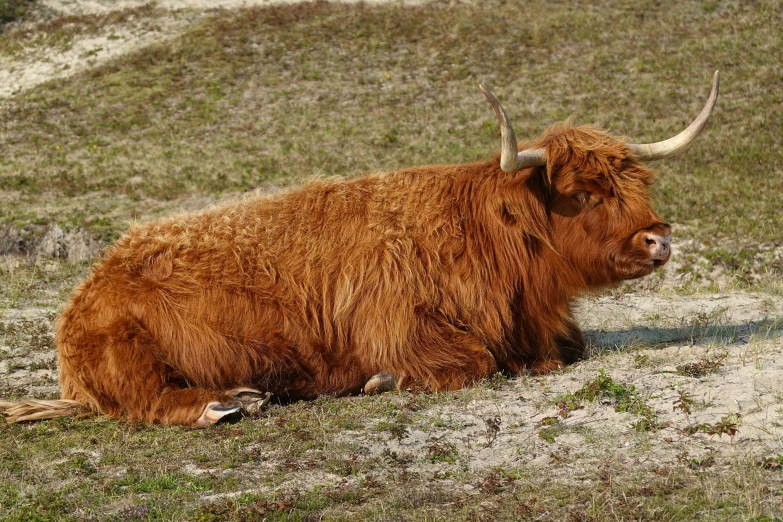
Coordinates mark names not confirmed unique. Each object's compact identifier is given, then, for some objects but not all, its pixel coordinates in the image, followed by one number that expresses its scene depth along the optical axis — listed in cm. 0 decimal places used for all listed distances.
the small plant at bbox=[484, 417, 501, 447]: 1093
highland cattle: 1353
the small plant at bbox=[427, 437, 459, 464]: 1048
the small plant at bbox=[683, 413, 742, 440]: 987
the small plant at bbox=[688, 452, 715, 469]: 941
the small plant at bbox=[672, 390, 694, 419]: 1063
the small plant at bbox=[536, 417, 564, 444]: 1073
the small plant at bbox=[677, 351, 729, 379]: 1224
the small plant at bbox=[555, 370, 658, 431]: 1120
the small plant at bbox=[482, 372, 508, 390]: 1328
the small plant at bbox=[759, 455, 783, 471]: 909
